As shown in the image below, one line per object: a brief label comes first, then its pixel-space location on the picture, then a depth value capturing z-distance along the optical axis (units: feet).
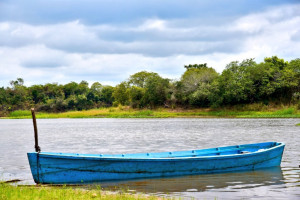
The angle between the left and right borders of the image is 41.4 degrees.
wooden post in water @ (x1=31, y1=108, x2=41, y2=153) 50.74
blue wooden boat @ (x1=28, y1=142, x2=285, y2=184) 48.96
